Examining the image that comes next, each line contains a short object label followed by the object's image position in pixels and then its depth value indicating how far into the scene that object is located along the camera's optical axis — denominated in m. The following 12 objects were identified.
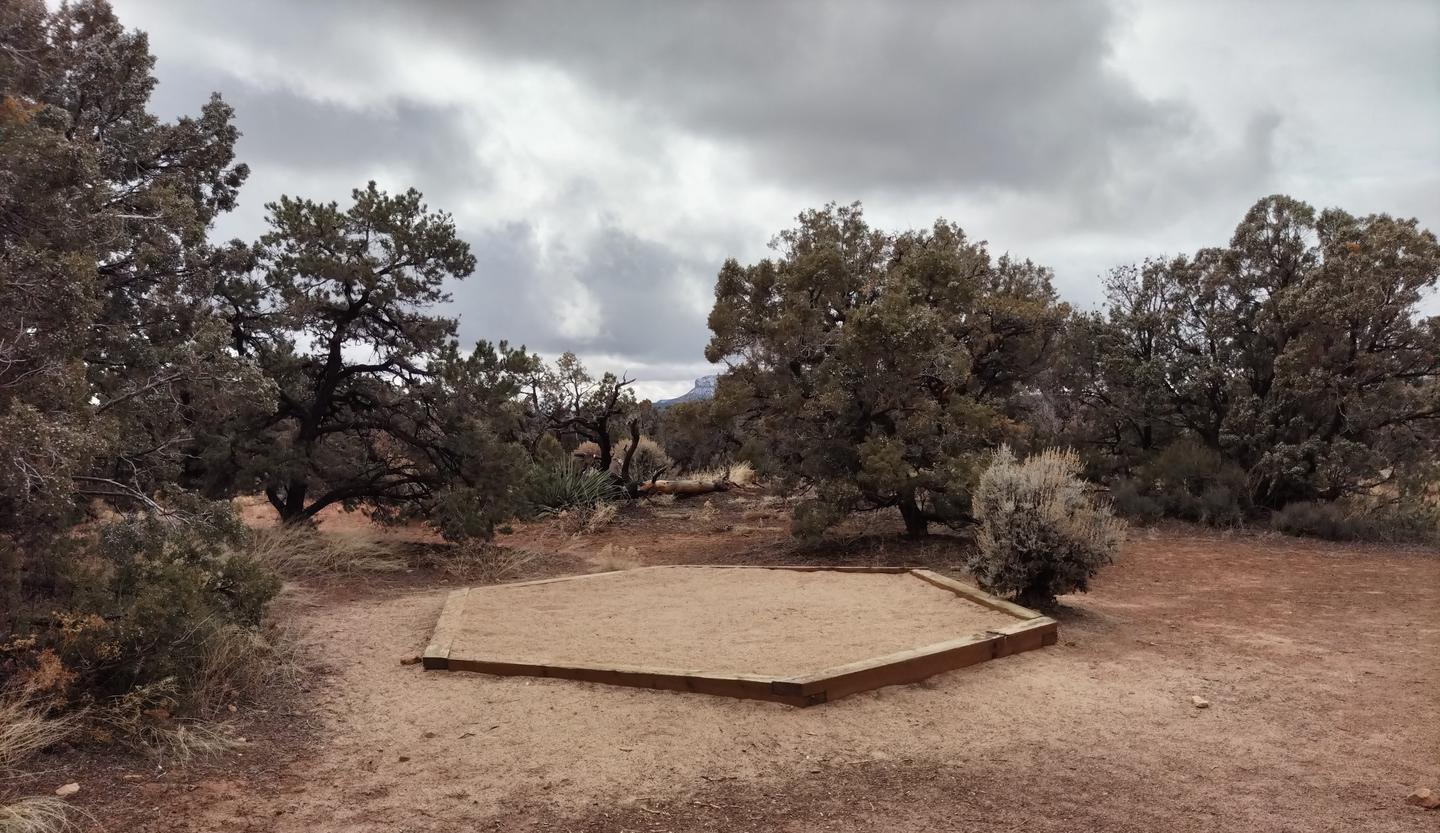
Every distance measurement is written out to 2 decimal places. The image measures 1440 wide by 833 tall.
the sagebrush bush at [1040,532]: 6.82
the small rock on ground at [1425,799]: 3.37
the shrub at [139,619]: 4.08
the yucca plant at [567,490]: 16.46
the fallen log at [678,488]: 19.53
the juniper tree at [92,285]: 4.28
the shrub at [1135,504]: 14.18
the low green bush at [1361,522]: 12.30
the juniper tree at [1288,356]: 12.15
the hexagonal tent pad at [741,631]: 5.02
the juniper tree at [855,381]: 10.17
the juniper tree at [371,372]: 10.77
